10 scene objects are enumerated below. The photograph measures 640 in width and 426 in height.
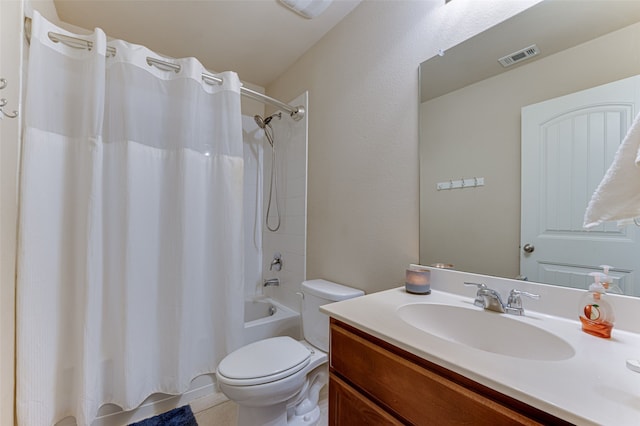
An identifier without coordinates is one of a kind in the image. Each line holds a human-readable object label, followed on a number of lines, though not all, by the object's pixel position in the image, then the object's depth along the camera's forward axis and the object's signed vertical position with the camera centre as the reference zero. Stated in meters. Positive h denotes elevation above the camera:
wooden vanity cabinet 0.50 -0.42
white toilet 1.08 -0.70
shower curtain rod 1.20 +0.86
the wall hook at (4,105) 0.84 +0.38
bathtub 1.74 -0.78
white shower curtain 1.14 -0.08
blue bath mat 1.36 -1.12
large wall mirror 0.77 +0.35
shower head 2.28 +0.88
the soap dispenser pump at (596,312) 0.67 -0.25
